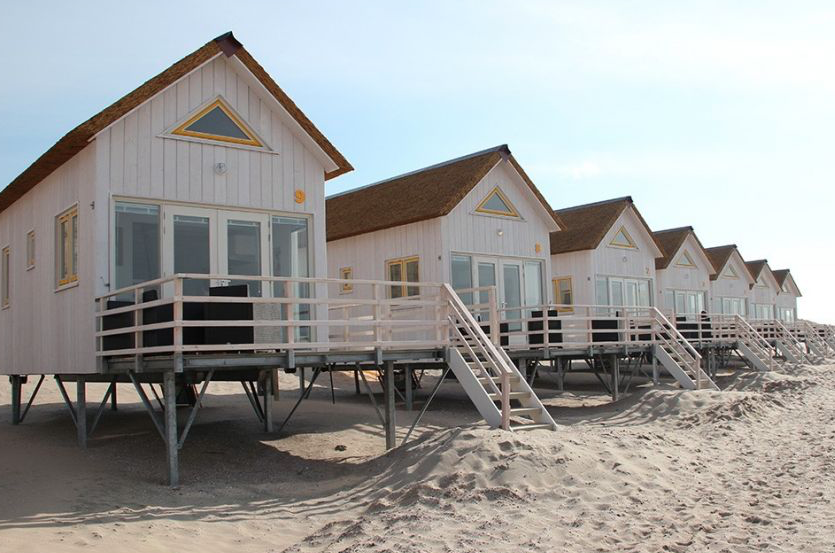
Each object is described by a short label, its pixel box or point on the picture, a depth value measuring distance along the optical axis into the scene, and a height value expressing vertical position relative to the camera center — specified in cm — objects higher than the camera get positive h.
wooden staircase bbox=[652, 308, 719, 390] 1988 -127
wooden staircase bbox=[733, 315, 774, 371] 2686 -131
